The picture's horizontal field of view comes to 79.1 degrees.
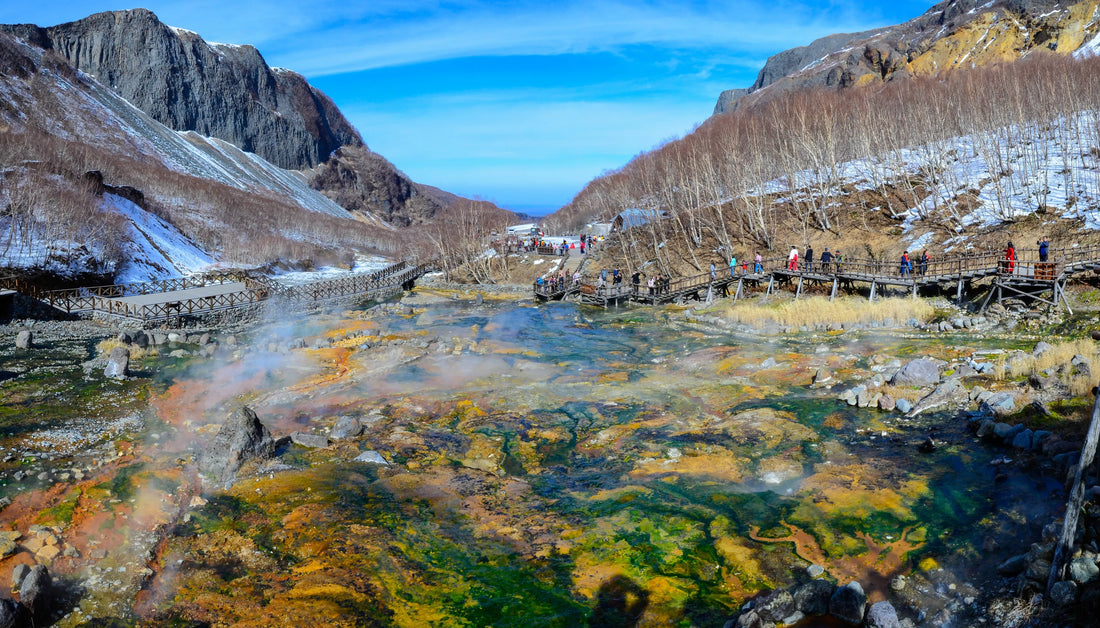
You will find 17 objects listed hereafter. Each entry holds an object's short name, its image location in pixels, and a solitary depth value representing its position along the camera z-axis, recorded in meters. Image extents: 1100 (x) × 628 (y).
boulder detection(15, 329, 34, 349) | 29.05
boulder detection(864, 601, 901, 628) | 9.29
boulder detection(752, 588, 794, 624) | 9.84
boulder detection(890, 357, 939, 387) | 19.45
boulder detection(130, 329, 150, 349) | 30.06
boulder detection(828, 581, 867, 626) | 9.55
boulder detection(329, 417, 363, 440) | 18.07
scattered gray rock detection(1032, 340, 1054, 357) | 19.81
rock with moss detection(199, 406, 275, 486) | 15.62
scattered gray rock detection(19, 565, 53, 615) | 10.45
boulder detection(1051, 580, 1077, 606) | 8.27
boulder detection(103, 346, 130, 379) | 24.53
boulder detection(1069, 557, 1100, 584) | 8.21
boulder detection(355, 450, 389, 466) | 16.39
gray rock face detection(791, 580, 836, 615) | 9.77
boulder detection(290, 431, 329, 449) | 17.41
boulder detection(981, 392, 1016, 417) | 16.08
